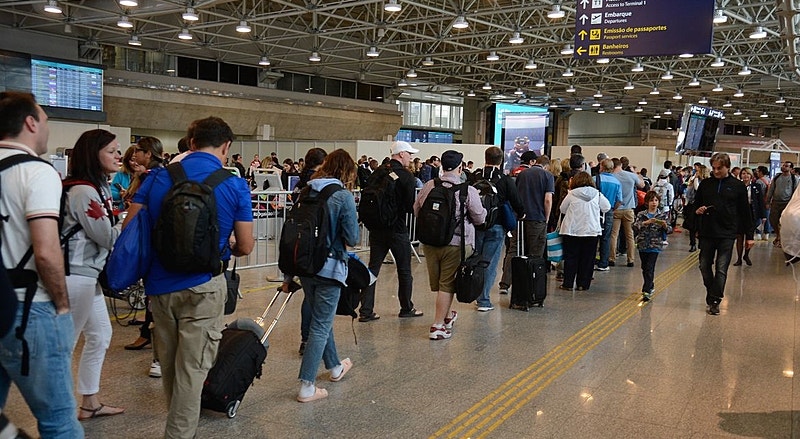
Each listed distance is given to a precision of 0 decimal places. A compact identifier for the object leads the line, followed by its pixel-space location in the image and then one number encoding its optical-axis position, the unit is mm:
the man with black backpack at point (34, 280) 2500
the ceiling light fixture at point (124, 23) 17927
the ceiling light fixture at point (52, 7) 15794
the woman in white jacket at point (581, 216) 8461
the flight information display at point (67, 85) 19906
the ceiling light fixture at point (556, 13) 16406
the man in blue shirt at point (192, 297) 3227
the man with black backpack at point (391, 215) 6582
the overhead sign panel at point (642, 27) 11180
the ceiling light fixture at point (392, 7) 14953
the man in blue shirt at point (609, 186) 10328
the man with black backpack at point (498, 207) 7168
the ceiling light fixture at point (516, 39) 19391
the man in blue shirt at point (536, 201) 8320
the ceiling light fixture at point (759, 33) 17828
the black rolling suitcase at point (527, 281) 7660
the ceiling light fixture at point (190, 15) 16141
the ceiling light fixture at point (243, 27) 18156
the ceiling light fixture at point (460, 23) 17938
